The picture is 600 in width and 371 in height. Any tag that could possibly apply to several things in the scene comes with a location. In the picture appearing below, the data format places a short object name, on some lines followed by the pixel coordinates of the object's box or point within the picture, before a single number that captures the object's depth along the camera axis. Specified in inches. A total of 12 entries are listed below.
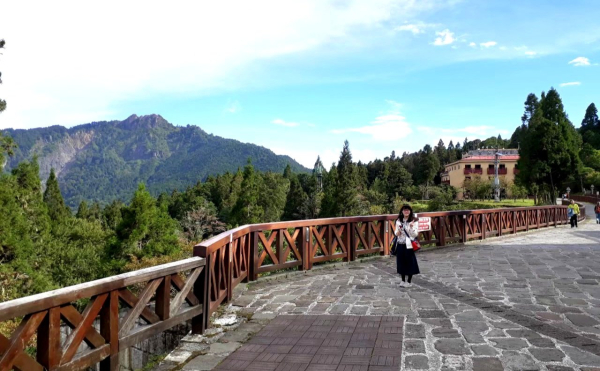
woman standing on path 314.2
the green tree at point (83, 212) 2870.8
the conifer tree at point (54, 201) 2138.5
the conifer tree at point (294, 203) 2886.3
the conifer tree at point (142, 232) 1359.5
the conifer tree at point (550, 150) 1599.4
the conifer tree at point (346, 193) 2258.9
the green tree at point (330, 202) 2297.0
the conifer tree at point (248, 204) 2333.9
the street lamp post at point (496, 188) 2439.1
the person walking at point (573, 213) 994.1
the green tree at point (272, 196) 2906.7
